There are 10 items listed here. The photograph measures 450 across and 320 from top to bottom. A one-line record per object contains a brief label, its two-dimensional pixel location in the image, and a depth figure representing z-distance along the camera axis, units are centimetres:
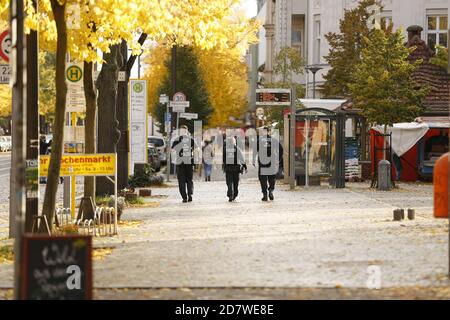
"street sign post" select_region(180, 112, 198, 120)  4546
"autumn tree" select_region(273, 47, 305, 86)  5128
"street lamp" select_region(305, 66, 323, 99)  5568
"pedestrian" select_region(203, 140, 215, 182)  4044
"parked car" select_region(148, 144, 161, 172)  4725
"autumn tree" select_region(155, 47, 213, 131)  7194
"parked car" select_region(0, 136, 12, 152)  9194
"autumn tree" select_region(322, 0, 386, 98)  5244
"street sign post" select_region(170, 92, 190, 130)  4044
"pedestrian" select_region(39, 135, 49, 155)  4056
